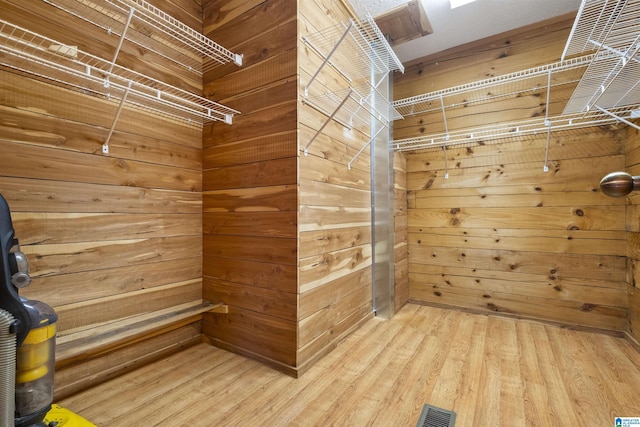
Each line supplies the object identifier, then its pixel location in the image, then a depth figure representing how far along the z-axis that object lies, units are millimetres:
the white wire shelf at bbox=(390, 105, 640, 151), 1939
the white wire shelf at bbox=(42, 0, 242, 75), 1330
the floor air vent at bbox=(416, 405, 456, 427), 1145
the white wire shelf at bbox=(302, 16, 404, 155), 1658
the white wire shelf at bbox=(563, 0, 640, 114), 1240
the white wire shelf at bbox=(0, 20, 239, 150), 1160
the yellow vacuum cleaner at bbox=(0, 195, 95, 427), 790
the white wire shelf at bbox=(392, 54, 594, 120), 2133
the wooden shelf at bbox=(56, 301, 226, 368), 1210
